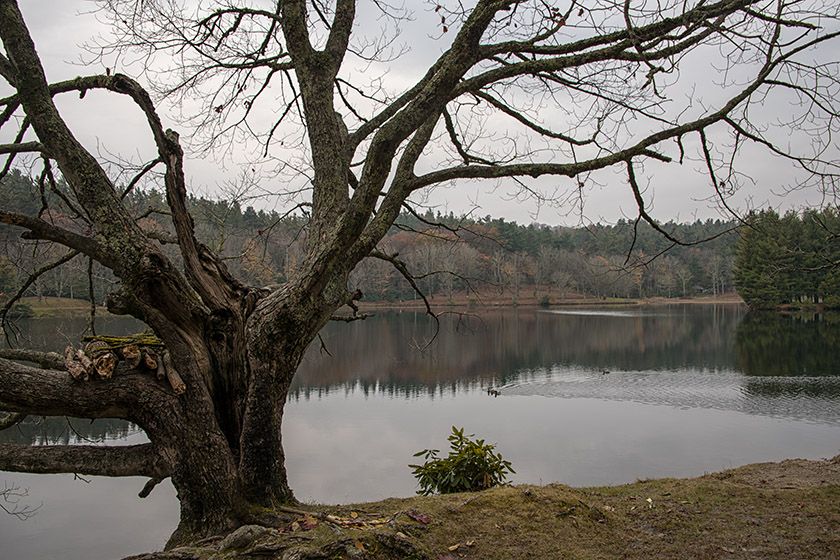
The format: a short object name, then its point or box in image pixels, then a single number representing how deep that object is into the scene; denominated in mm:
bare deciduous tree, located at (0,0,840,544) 3271
